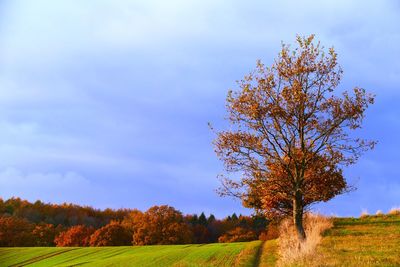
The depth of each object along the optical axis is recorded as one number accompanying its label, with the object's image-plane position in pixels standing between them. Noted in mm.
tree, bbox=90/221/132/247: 101562
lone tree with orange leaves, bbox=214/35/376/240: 27453
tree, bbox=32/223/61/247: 114438
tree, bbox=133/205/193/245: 97750
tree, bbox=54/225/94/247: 108000
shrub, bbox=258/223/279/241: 79025
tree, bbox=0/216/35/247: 110062
